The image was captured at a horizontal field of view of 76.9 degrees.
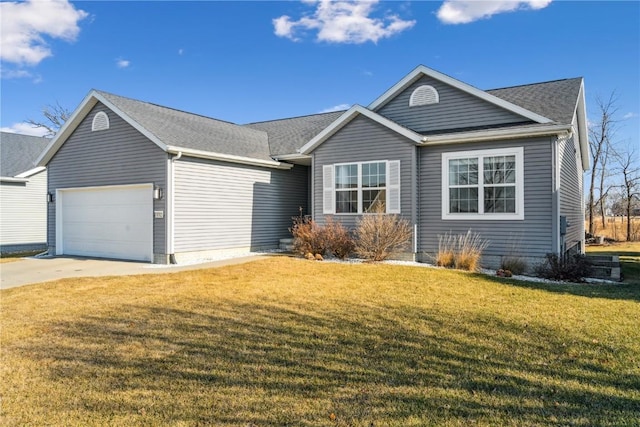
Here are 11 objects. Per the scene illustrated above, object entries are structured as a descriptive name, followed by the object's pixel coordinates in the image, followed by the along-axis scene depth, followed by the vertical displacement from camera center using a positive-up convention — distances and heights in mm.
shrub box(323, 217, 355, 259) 12094 -842
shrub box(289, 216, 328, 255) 12445 -818
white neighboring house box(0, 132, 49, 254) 18516 +548
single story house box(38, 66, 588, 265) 10719 +1240
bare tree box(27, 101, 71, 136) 33719 +8011
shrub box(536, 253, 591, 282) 9352 -1318
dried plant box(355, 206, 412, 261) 11445 -654
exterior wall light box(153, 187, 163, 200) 12156 +569
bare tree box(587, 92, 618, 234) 27094 +4900
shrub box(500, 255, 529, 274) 10102 -1308
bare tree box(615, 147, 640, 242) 25547 +2497
